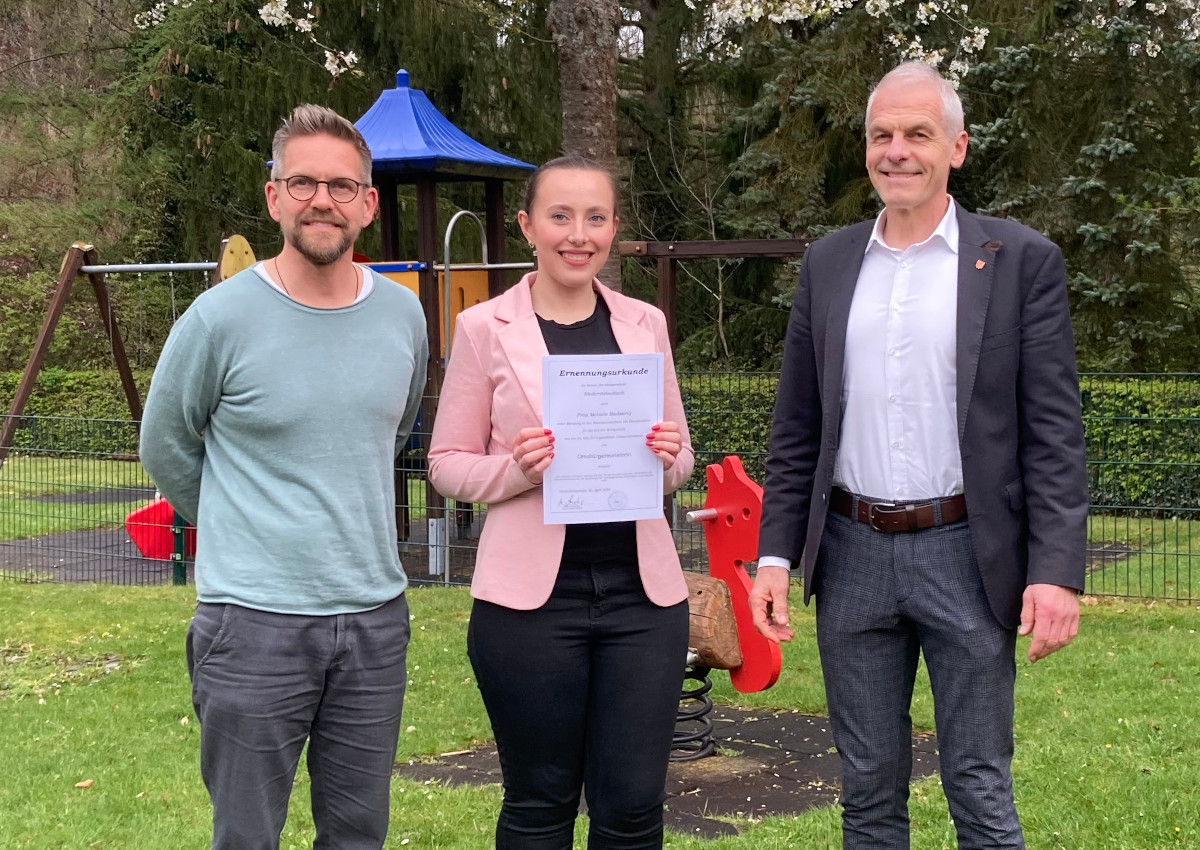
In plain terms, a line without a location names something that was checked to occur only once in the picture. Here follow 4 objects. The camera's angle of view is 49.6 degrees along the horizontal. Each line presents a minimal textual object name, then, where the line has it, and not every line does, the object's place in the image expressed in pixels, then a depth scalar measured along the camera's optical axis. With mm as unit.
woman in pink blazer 3109
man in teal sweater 2846
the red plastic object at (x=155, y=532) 10305
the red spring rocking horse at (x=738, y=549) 5164
